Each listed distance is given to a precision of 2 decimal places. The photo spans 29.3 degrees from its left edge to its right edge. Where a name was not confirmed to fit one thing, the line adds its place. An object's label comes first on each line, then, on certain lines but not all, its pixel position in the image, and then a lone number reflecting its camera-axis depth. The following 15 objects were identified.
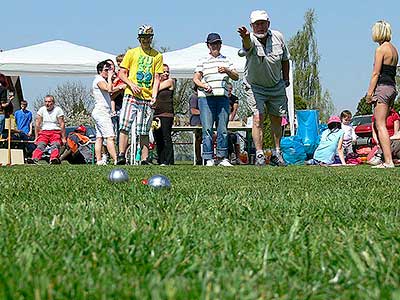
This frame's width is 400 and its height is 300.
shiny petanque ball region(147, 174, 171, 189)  4.79
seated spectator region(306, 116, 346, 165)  15.54
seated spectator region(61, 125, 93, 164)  16.83
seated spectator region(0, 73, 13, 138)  13.95
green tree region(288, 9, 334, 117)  49.69
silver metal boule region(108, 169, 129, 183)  5.69
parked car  22.82
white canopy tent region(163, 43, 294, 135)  20.03
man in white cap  10.88
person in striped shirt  11.71
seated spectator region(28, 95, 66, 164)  15.59
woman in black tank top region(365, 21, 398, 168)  10.21
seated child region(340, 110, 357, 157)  17.97
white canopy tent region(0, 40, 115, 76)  19.92
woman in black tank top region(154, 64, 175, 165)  13.38
